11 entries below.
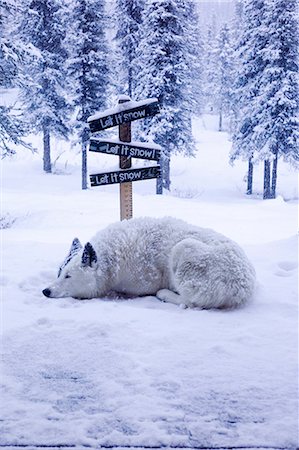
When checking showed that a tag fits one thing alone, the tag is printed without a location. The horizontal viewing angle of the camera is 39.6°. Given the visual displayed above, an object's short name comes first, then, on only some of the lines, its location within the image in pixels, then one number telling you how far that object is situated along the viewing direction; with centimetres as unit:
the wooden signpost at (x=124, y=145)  624
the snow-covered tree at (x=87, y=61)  2611
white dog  463
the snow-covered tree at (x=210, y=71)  5872
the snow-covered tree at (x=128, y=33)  2878
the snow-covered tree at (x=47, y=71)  2808
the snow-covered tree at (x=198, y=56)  2568
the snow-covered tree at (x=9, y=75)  1369
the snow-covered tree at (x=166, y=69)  2433
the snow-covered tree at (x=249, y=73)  2555
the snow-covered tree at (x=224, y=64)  5400
